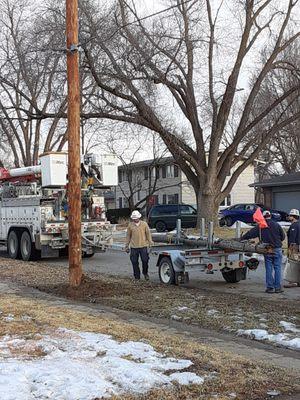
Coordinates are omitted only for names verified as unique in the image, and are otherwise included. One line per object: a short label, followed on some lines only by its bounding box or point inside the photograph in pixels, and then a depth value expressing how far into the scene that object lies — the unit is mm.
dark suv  35344
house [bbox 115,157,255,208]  61344
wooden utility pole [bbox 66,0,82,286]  11930
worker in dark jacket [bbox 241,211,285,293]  11680
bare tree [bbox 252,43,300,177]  40406
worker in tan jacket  13312
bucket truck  18172
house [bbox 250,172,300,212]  37781
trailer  12359
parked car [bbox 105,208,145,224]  52562
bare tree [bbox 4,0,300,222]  25484
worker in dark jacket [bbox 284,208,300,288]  9977
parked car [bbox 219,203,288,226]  37688
